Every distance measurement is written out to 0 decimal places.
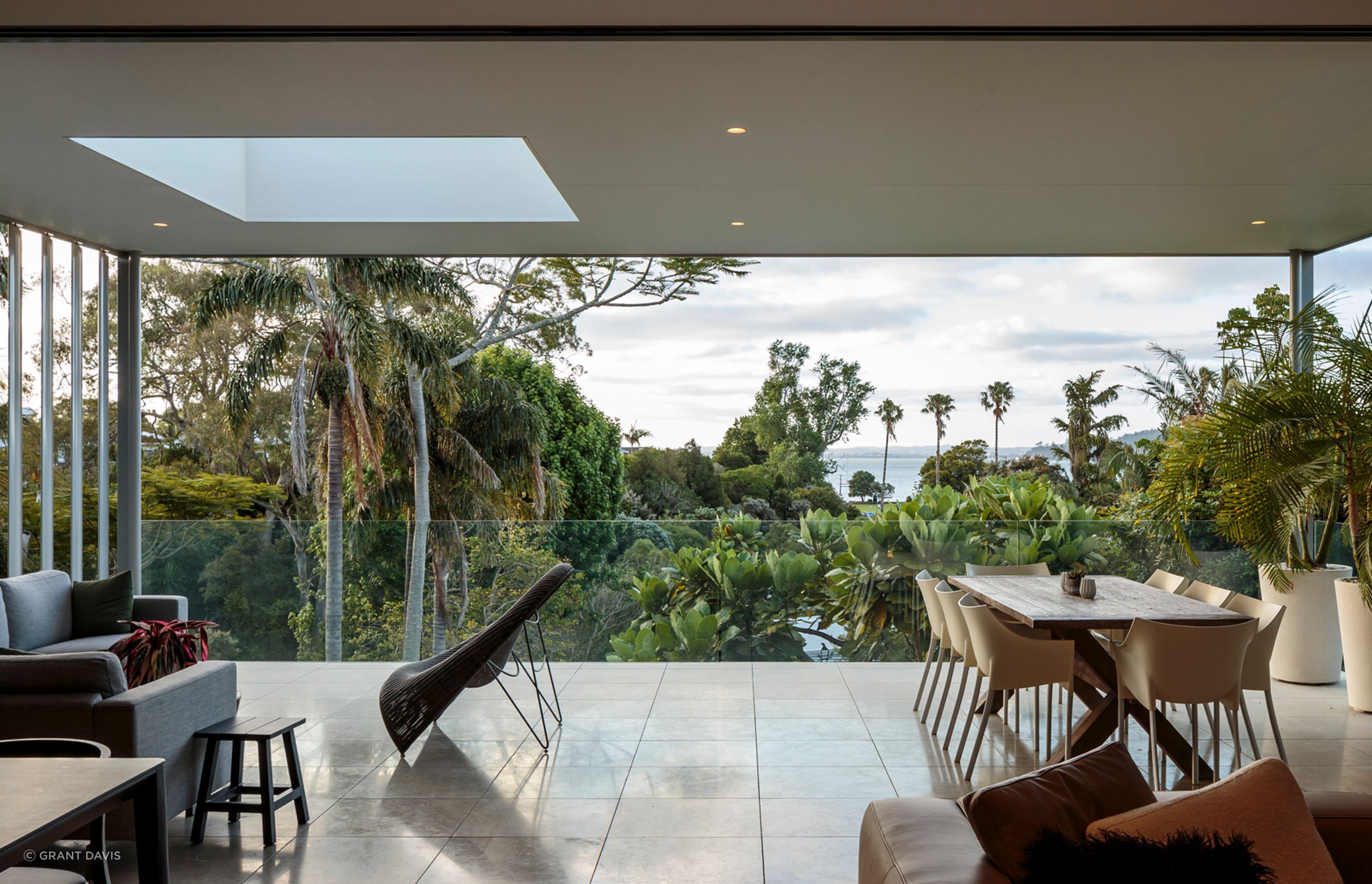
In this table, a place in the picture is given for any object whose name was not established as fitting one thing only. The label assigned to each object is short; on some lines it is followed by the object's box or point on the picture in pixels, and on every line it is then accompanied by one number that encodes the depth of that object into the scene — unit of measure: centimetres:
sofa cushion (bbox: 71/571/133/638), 529
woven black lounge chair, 425
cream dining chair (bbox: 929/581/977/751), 443
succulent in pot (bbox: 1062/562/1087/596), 458
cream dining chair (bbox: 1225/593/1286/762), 396
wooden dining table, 389
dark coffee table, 164
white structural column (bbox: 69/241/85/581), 592
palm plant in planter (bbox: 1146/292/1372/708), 504
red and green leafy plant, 375
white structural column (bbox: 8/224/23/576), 536
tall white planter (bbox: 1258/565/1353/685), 568
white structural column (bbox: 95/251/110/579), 616
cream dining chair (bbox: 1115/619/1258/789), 366
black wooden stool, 331
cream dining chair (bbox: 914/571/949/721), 493
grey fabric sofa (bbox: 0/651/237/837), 307
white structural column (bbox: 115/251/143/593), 621
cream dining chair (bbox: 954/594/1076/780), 396
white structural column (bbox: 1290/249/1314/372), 614
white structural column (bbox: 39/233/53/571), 559
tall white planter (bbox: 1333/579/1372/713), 514
